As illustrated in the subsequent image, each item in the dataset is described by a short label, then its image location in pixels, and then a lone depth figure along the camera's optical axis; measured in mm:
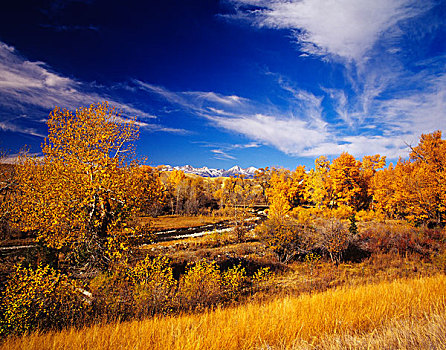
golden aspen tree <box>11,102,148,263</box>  10086
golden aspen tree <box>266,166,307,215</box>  40534
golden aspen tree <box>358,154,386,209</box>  40938
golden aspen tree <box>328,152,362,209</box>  37062
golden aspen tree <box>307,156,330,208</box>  37134
